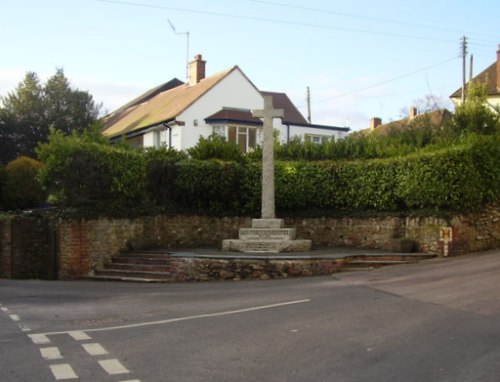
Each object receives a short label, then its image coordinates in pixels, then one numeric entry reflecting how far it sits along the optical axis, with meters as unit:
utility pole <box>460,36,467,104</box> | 39.16
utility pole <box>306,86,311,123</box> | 54.83
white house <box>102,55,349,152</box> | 33.72
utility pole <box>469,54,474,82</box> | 39.51
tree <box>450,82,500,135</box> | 20.52
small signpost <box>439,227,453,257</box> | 16.34
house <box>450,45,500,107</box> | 40.91
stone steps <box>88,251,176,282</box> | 16.55
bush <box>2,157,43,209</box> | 26.30
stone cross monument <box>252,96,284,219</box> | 18.39
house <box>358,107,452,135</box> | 31.72
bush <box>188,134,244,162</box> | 21.56
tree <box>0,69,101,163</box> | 42.91
